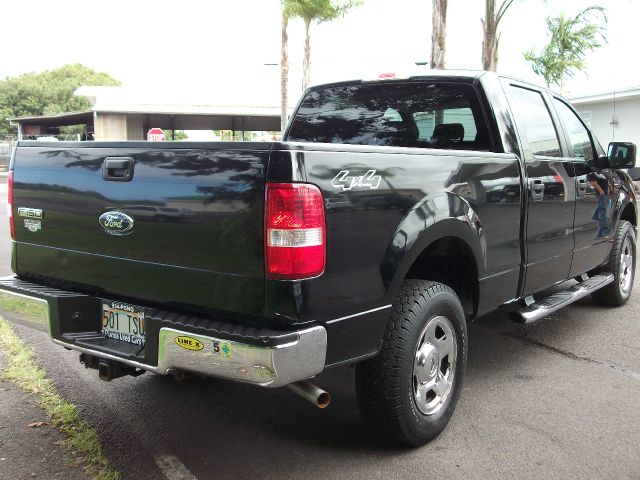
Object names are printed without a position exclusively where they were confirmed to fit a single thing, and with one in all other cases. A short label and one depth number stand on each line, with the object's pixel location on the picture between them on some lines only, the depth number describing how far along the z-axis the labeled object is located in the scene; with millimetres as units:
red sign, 17162
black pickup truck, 2545
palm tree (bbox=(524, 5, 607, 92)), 17141
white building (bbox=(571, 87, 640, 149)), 22281
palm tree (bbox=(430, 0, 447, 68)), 12000
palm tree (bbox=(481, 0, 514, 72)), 12531
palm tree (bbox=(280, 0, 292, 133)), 20391
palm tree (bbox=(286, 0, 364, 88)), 17156
